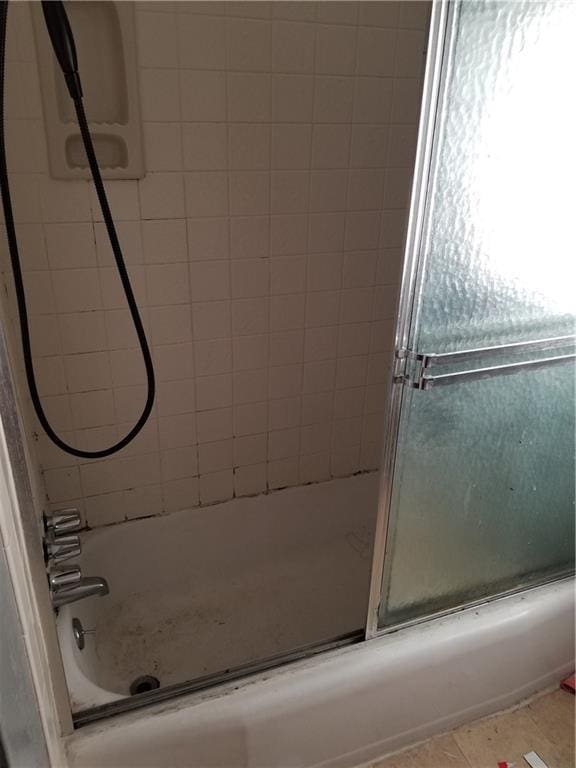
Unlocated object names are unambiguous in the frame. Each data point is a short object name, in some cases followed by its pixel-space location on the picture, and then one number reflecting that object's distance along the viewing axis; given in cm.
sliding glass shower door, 94
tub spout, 104
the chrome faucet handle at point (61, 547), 101
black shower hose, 86
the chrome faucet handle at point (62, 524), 102
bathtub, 115
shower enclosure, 103
